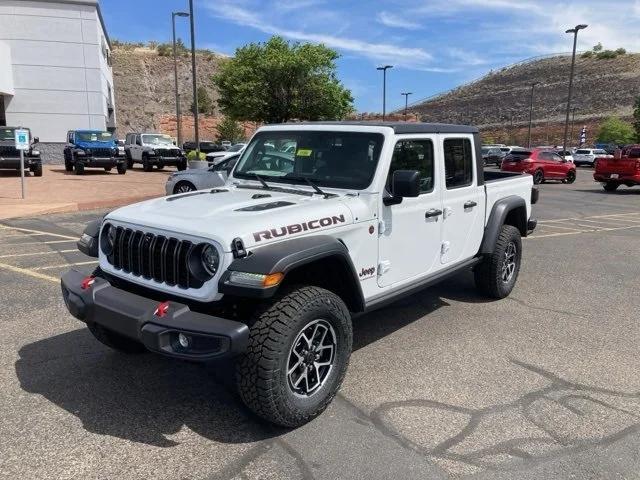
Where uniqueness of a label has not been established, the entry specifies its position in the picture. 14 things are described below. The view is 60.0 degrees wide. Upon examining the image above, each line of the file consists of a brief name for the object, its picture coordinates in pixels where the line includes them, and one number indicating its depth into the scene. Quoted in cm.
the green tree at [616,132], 5488
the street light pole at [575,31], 3484
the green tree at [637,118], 4756
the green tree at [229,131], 5769
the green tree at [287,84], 3108
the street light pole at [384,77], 4916
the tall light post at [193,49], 2292
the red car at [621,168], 1988
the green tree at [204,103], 7438
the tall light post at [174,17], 3348
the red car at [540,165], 2391
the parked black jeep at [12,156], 2144
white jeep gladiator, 305
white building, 3016
